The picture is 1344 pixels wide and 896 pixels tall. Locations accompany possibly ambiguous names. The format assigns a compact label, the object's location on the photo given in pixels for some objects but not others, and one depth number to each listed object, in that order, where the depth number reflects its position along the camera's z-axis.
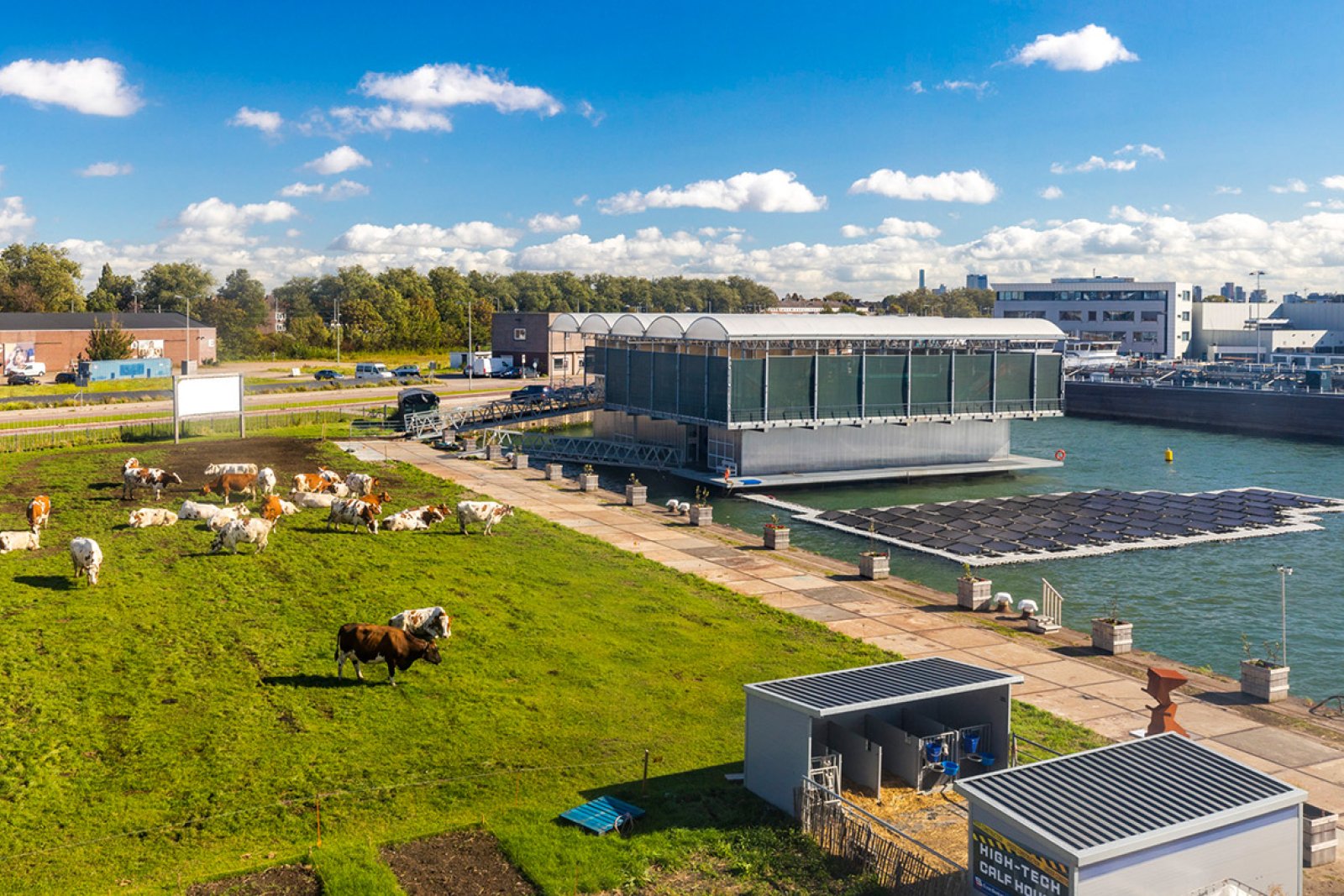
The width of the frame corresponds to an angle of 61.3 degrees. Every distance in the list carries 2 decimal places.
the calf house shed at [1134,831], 15.73
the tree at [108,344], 121.88
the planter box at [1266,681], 28.58
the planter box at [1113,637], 32.78
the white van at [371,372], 125.06
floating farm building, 66.12
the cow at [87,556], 32.88
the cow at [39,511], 38.88
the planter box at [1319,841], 19.14
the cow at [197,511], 42.91
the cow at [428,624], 28.38
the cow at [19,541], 36.34
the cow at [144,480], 47.22
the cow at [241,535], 37.94
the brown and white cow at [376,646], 26.44
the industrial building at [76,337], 122.50
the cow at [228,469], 48.67
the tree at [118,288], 192.00
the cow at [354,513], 43.16
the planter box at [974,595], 37.31
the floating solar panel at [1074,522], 50.06
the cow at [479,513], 44.88
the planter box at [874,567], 41.62
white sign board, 65.25
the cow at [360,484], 50.00
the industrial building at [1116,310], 177.75
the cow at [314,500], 46.31
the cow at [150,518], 41.09
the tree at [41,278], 164.12
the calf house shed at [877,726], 20.84
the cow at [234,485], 46.88
